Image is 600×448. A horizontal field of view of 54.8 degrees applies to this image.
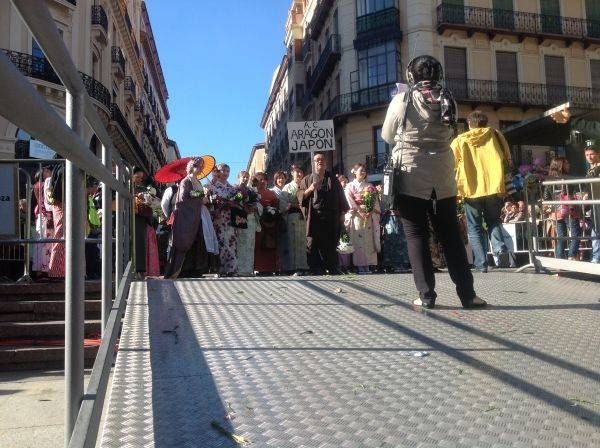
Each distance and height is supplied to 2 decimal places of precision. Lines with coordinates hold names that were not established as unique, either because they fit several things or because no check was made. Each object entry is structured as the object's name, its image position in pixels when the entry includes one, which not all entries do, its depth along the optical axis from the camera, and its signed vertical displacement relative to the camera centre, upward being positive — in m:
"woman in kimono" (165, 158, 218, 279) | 7.27 +0.42
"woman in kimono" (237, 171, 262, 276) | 7.98 +0.23
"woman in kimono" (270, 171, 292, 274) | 8.39 +0.33
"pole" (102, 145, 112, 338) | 2.84 +0.11
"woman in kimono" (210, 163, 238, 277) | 7.83 +0.46
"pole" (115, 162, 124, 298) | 3.60 +0.19
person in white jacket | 3.86 +0.59
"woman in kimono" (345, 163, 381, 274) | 8.39 +0.43
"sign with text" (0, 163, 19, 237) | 5.69 +0.67
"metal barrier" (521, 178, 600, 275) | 5.39 +0.29
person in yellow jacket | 6.27 +0.87
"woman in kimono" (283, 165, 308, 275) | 8.30 +0.29
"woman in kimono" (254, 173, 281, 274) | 8.34 +0.35
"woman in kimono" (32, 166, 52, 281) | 5.70 +0.47
